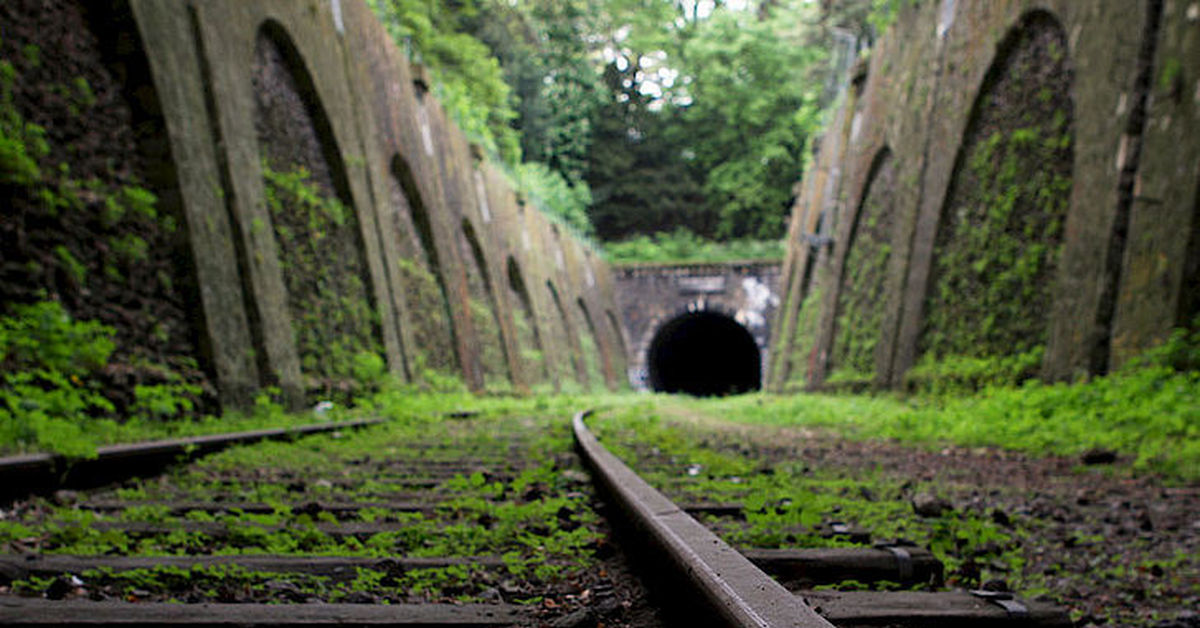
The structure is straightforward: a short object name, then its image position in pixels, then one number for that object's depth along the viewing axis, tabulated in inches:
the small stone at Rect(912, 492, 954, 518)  147.6
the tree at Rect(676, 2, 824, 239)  1769.2
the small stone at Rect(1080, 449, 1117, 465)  228.1
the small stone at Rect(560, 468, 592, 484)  185.3
